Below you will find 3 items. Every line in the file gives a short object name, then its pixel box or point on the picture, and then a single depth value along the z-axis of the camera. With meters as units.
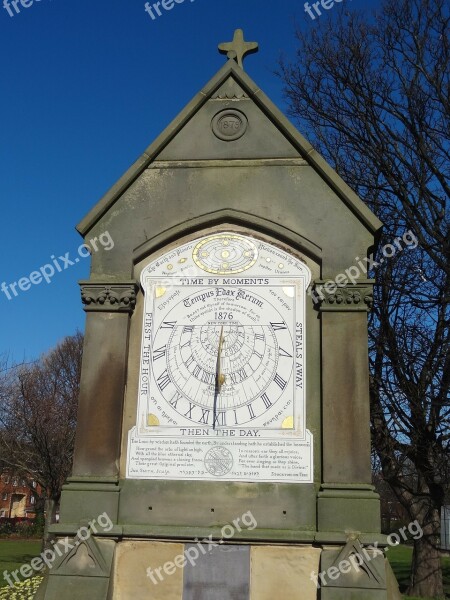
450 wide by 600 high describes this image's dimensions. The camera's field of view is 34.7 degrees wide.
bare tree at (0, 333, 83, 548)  23.20
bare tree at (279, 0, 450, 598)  16.38
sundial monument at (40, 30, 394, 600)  7.63
